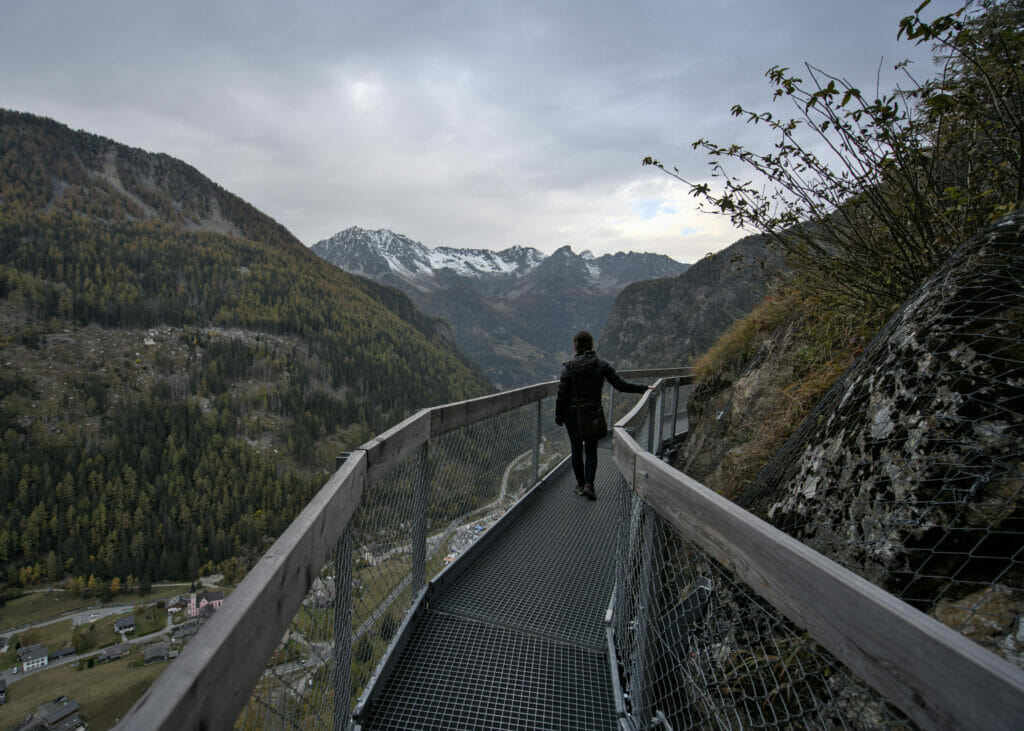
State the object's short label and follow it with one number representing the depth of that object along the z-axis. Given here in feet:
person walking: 17.79
